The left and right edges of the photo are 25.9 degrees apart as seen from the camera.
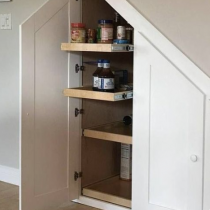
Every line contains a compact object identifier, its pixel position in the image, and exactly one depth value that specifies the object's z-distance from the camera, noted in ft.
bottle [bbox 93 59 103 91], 8.86
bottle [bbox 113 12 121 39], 9.74
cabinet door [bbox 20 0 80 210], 8.36
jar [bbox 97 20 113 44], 8.68
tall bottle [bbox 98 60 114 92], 8.69
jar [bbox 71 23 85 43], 8.90
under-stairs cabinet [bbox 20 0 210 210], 7.57
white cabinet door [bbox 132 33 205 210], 7.51
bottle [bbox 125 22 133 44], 8.80
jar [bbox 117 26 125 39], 8.64
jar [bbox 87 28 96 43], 9.12
